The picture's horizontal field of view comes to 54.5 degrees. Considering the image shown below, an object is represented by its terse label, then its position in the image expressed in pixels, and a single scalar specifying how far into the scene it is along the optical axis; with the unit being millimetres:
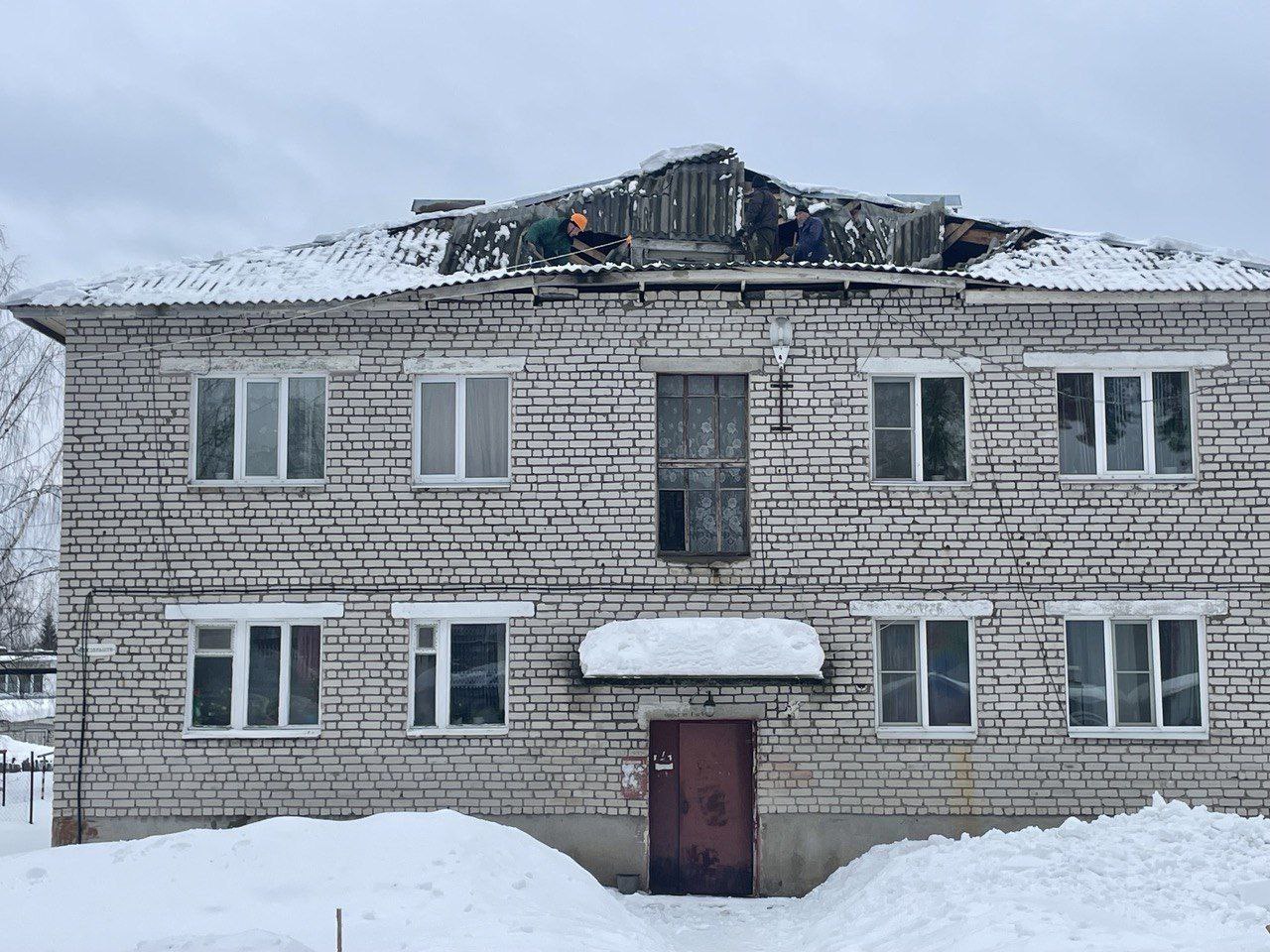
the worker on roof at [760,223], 14328
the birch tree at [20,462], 22266
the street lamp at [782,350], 12766
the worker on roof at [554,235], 13992
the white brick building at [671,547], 12414
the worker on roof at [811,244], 13852
